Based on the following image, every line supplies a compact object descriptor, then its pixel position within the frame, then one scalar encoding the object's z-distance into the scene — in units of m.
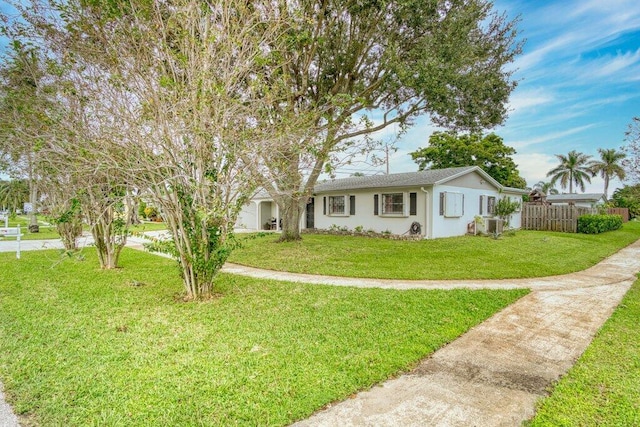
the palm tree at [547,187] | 50.90
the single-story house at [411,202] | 14.55
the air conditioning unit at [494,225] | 15.15
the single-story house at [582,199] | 30.92
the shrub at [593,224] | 17.81
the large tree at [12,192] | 11.58
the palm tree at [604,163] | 40.35
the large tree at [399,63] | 9.22
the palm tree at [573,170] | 45.50
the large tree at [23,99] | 6.32
